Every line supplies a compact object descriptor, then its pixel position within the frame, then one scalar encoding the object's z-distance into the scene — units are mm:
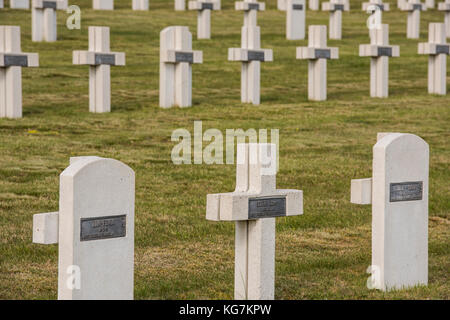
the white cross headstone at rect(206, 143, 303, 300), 6488
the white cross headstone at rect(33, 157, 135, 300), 5660
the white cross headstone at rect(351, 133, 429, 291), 7281
